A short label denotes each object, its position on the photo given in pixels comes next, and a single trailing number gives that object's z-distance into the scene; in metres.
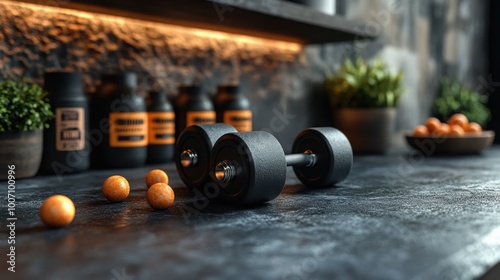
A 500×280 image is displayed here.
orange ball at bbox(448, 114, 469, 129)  2.06
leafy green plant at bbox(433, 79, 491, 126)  2.79
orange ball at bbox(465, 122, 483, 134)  2.01
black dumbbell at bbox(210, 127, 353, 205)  0.81
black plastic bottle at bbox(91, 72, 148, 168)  1.35
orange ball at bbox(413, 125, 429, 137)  1.97
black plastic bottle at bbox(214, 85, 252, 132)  1.63
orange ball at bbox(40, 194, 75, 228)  0.69
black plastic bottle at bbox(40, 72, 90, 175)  1.24
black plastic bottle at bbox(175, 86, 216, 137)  1.54
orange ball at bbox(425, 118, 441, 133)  1.98
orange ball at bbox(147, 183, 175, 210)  0.83
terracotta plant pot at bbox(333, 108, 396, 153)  1.97
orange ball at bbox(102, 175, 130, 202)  0.90
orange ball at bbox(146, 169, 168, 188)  1.04
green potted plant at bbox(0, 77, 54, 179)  1.10
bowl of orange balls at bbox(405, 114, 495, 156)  1.90
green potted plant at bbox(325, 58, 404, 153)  1.97
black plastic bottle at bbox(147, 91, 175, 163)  1.47
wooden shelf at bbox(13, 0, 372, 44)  1.32
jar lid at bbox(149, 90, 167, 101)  1.48
